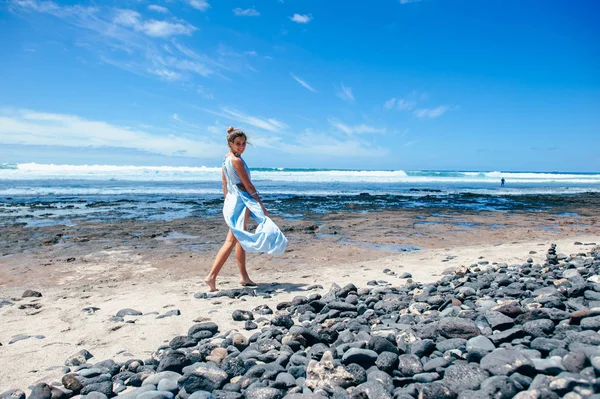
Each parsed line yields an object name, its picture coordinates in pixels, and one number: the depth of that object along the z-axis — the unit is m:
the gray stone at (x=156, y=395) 2.29
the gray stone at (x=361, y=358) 2.53
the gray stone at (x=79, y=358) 2.95
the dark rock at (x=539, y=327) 2.63
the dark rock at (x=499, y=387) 1.96
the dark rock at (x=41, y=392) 2.33
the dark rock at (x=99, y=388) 2.45
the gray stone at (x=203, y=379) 2.41
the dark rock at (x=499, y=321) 2.83
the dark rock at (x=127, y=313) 4.06
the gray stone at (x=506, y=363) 2.15
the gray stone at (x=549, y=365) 2.10
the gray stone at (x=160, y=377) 2.54
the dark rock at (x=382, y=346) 2.63
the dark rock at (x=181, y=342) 3.15
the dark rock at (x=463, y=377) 2.13
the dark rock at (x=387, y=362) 2.45
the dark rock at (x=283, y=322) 3.51
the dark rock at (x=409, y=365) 2.40
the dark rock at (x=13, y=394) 2.39
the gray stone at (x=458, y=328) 2.76
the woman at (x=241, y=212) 4.92
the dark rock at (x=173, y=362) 2.69
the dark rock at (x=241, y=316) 3.86
